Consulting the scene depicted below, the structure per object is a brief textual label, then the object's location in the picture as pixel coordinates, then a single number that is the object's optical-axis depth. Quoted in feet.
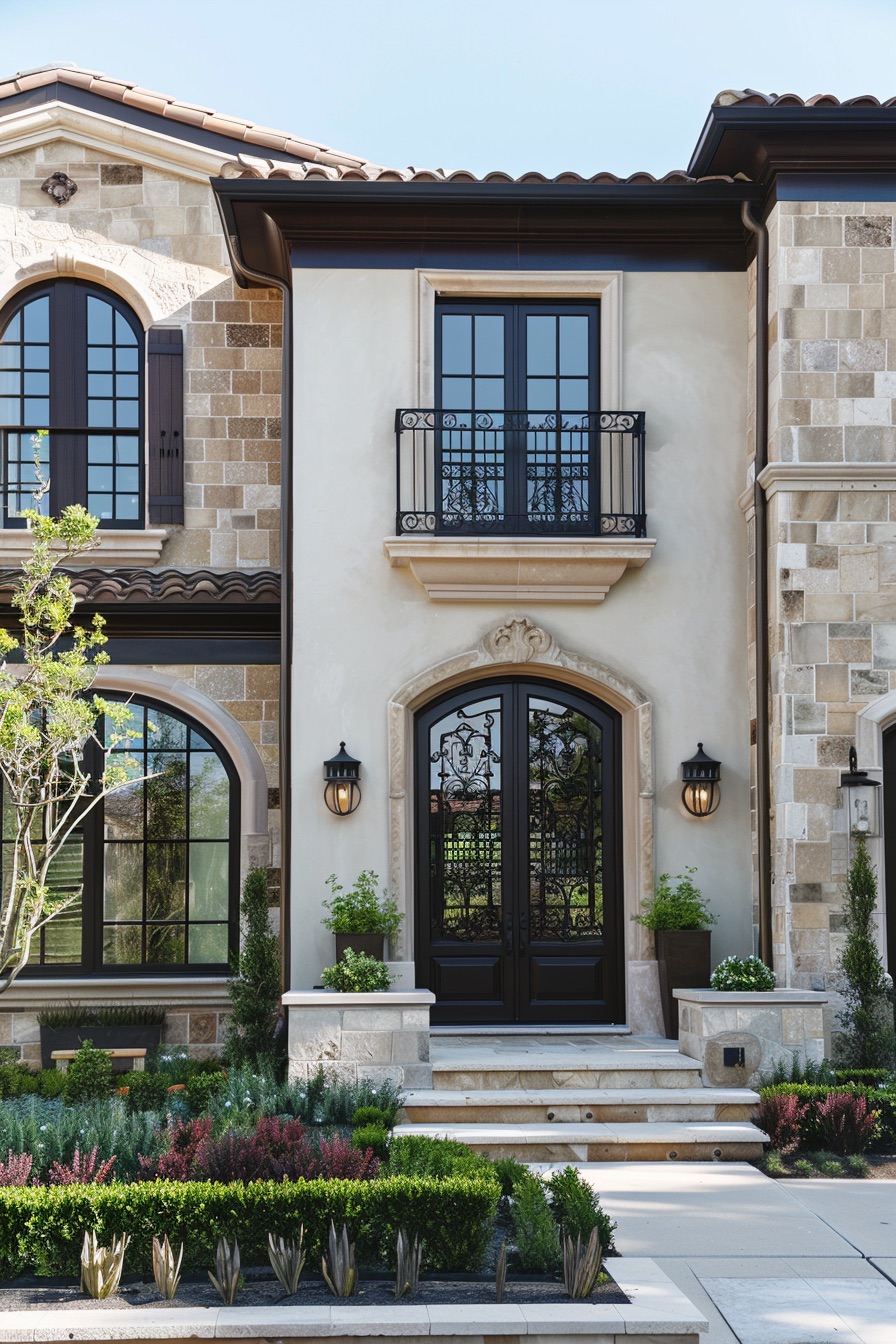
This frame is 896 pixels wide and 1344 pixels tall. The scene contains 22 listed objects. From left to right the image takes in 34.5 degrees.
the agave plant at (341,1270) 19.38
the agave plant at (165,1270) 19.45
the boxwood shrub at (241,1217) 20.40
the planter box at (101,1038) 39.73
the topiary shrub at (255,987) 38.42
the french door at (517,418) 39.17
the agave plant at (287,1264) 19.54
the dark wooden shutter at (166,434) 43.19
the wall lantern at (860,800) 35.19
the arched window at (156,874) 41.45
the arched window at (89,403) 43.24
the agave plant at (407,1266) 19.43
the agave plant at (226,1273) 19.15
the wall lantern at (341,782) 37.86
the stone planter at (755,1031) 33.19
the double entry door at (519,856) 39.09
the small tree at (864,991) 34.09
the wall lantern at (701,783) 38.32
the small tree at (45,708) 29.89
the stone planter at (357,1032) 33.22
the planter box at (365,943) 36.42
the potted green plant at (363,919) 36.50
